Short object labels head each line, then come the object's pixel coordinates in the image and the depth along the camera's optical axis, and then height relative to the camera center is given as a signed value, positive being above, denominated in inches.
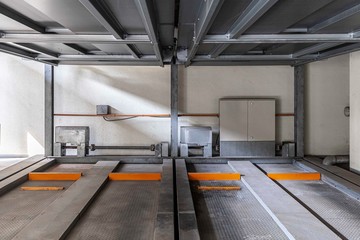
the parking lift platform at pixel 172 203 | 89.0 -30.9
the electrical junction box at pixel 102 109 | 202.2 +9.4
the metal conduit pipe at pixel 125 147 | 203.5 -17.4
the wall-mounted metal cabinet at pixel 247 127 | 197.9 -3.1
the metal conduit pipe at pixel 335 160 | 176.4 -22.9
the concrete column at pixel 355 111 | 157.8 +6.5
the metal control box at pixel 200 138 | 191.2 -10.2
